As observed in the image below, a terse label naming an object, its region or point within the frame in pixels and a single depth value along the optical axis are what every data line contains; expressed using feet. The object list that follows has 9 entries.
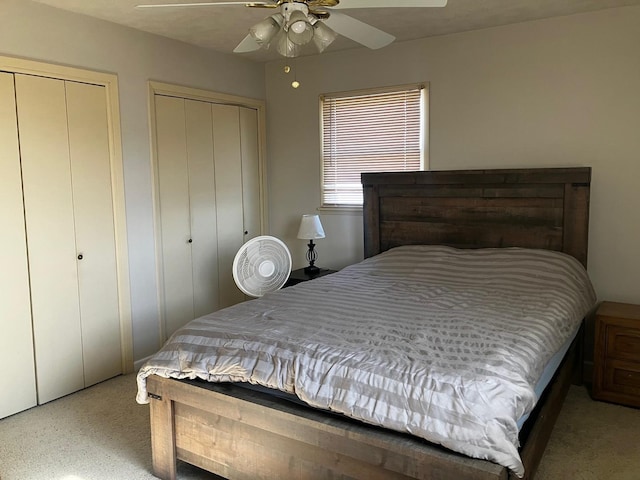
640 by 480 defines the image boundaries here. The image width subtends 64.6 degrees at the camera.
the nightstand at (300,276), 13.25
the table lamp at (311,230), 13.61
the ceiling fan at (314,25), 6.38
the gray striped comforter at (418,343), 5.43
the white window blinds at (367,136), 13.11
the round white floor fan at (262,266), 11.49
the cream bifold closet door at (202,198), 12.73
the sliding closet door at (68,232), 10.01
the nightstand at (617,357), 9.55
